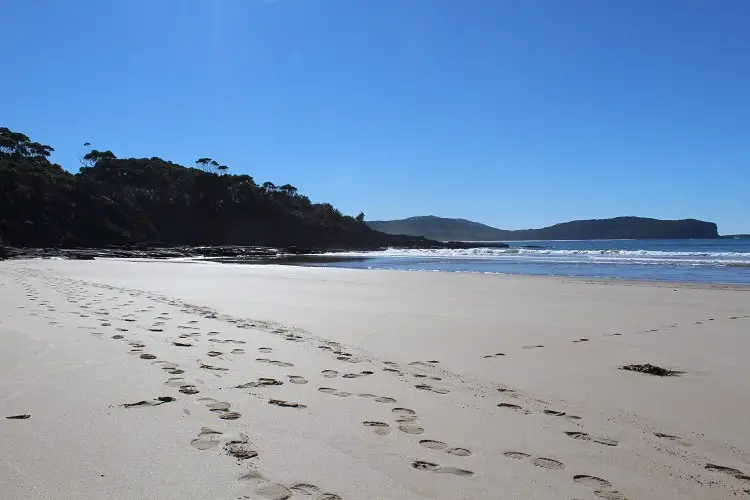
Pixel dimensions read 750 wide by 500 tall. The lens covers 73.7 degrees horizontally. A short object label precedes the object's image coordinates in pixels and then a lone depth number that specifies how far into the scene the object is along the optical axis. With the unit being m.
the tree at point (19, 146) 65.56
